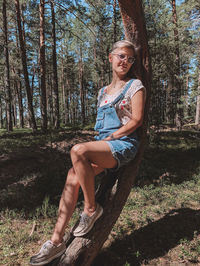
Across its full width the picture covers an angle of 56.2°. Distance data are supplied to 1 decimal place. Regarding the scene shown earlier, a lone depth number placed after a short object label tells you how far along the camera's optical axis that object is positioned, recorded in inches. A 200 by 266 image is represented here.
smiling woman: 82.7
